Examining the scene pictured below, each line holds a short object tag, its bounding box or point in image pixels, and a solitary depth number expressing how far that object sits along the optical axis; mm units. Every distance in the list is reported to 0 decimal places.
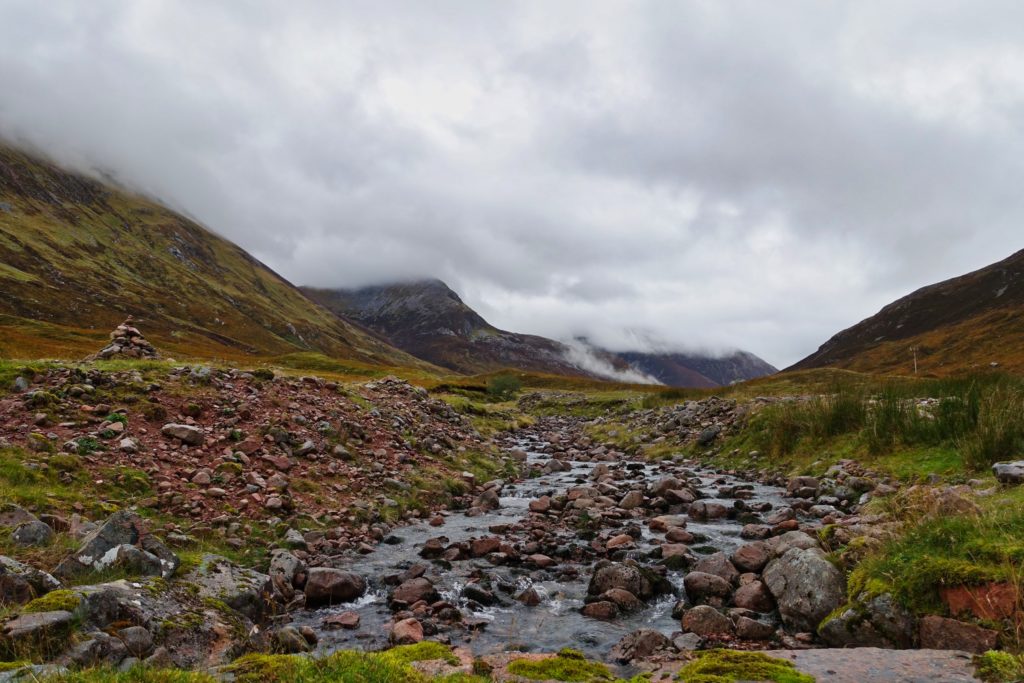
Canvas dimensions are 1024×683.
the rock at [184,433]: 14273
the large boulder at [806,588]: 7987
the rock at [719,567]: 9984
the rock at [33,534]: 7832
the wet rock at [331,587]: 9625
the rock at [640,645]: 7387
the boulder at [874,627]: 6613
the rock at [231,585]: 8414
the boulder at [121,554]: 7512
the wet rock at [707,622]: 8227
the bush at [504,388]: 86438
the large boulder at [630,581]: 9922
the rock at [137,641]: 6316
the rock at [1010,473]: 9672
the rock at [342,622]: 8805
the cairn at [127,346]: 23102
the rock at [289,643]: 7441
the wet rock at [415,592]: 9695
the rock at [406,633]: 8062
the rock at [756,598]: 8891
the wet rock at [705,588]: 9508
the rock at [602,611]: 9188
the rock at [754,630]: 7984
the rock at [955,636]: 5659
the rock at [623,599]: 9474
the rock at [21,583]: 6238
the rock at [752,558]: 10211
